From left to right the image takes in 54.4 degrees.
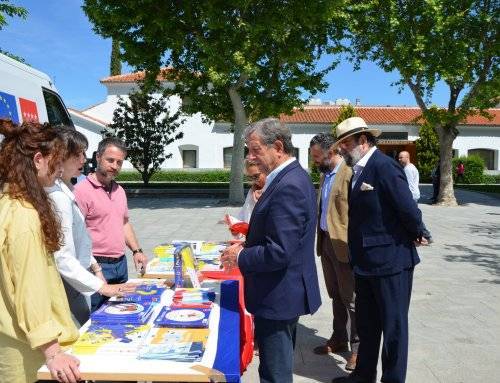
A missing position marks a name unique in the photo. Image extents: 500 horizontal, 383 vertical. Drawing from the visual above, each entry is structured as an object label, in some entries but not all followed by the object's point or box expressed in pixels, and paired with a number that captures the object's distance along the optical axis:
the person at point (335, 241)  4.05
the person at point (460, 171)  34.47
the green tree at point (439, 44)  15.96
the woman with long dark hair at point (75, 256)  2.48
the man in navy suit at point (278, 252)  2.39
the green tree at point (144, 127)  22.83
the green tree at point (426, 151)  34.25
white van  6.22
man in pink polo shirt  3.64
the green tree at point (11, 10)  16.75
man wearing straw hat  3.27
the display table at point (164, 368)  2.02
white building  38.53
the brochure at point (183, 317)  2.53
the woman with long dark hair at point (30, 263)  1.81
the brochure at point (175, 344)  2.14
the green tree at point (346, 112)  34.19
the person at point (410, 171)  9.62
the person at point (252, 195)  4.40
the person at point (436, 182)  19.84
